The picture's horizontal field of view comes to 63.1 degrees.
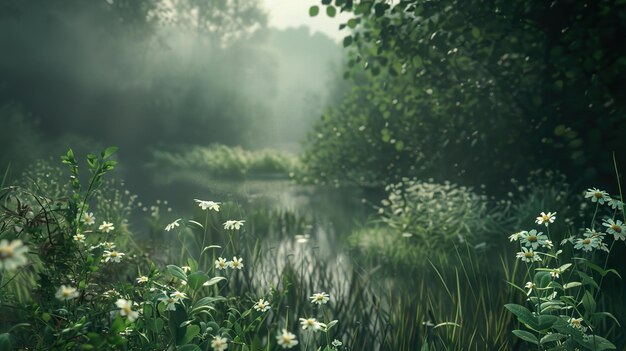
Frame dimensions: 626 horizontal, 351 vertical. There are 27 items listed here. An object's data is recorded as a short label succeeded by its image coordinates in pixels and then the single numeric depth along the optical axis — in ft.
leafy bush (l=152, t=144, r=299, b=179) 58.70
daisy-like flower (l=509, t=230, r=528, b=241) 7.83
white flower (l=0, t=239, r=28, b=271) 4.23
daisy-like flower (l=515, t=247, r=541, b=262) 7.94
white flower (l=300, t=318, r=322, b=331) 6.66
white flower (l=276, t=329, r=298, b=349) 6.11
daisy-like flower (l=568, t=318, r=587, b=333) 7.75
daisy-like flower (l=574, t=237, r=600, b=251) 7.77
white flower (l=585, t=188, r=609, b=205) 8.12
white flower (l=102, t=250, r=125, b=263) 7.93
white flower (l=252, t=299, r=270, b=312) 7.68
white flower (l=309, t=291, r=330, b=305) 7.58
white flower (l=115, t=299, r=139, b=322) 5.48
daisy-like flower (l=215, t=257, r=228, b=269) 8.10
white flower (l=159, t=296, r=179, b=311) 6.68
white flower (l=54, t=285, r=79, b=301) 5.69
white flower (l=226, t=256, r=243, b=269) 7.95
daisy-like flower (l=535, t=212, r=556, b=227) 8.32
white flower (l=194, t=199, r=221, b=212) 7.95
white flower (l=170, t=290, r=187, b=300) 7.00
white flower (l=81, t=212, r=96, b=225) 8.23
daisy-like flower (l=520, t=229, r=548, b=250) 7.92
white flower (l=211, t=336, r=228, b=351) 6.22
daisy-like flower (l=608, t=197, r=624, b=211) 8.05
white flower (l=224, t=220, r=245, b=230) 8.20
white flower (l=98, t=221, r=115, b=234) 8.74
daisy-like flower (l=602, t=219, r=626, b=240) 7.86
